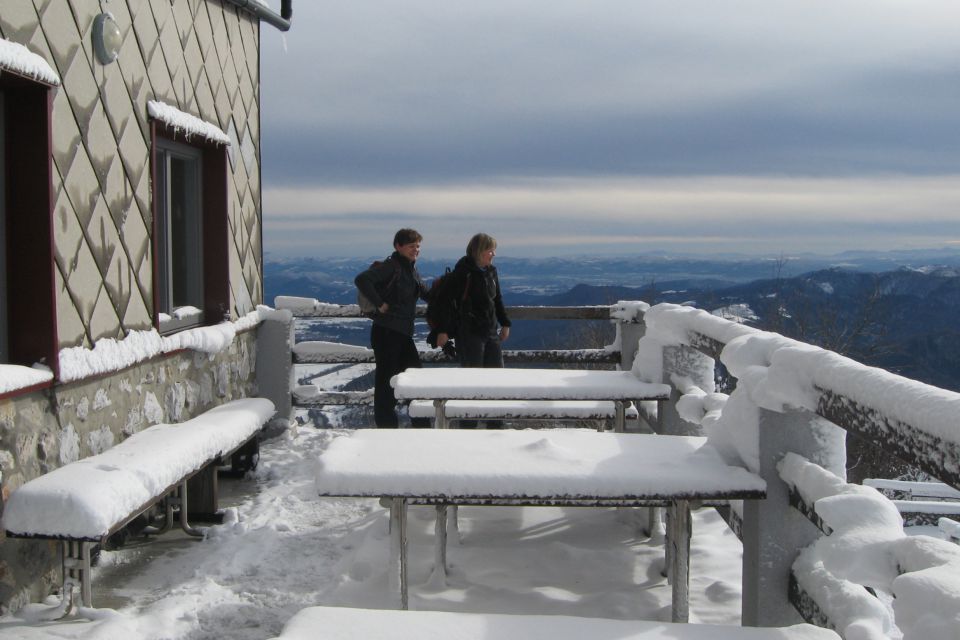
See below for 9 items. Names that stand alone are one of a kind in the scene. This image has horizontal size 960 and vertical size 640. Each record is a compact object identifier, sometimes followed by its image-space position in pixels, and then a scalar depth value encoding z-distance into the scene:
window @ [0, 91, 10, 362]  3.77
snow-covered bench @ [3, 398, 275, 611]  3.23
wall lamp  4.30
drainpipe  6.72
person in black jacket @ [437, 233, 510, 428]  6.53
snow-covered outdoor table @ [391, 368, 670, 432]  4.51
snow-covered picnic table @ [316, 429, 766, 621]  2.74
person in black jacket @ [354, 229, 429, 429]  6.73
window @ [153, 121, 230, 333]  5.86
